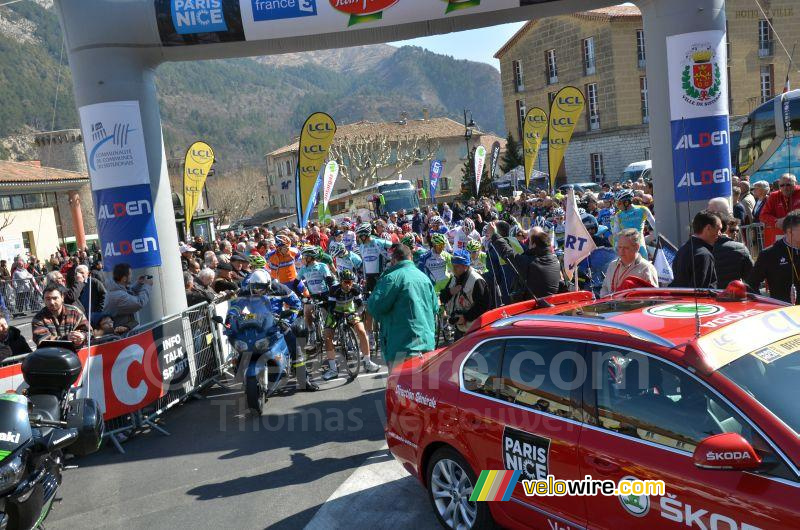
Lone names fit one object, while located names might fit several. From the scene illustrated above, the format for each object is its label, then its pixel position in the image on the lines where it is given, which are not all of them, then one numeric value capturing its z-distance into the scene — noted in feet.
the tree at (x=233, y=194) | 259.80
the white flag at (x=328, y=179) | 57.88
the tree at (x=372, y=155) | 204.24
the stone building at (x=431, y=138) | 229.04
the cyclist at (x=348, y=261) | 38.29
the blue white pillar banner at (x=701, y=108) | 26.99
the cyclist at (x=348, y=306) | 28.58
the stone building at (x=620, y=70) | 136.87
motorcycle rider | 24.59
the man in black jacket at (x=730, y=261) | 19.42
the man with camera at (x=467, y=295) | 23.58
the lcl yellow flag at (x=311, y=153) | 43.55
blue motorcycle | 23.58
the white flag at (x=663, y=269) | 22.97
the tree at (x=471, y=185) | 143.15
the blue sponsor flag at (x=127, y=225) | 27.91
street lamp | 100.50
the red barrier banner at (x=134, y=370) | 21.45
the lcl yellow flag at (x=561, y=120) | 57.11
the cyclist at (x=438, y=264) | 30.53
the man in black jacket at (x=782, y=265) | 18.01
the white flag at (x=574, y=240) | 22.66
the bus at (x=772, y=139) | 55.62
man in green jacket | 20.06
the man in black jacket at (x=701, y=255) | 18.65
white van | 111.65
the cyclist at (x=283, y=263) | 35.40
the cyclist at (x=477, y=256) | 31.40
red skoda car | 8.96
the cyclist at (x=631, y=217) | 32.45
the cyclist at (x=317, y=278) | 30.37
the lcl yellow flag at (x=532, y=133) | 67.56
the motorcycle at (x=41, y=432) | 13.35
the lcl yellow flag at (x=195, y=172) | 47.39
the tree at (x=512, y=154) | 155.74
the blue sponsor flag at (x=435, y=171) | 102.37
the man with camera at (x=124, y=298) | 25.48
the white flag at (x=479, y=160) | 88.84
